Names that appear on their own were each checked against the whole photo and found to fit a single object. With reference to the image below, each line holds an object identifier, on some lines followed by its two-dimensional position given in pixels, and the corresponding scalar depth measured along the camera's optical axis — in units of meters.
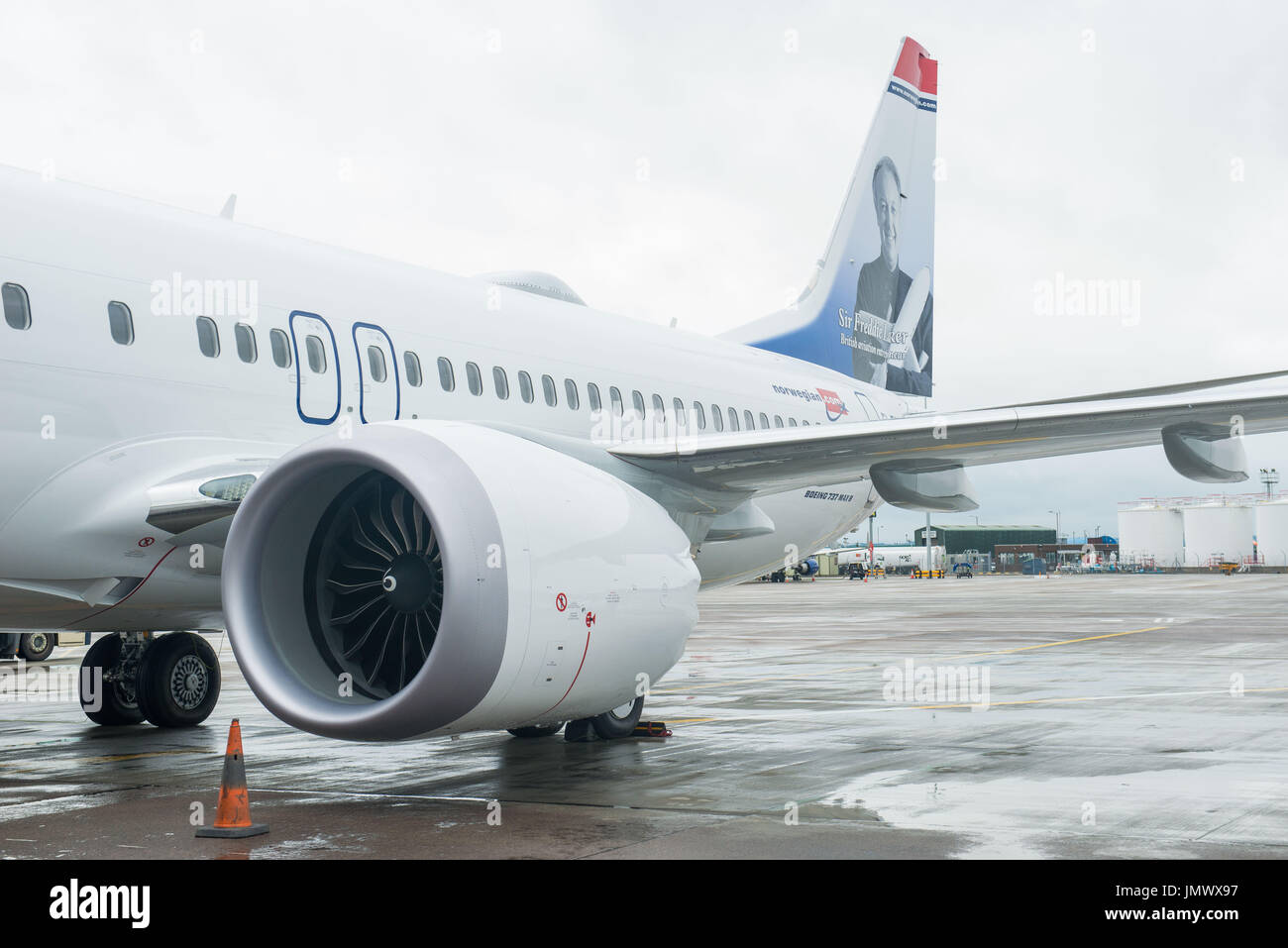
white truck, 113.36
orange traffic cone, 6.58
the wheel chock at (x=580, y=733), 10.39
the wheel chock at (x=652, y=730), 10.64
